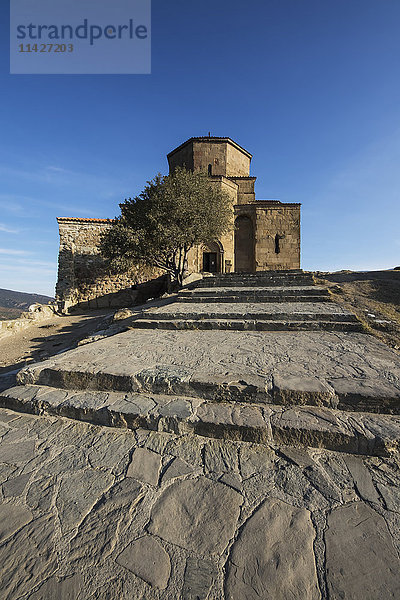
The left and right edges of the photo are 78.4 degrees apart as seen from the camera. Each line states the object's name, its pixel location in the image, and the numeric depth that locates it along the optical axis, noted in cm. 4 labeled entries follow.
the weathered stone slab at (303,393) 203
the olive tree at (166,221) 1080
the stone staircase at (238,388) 185
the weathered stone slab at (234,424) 185
